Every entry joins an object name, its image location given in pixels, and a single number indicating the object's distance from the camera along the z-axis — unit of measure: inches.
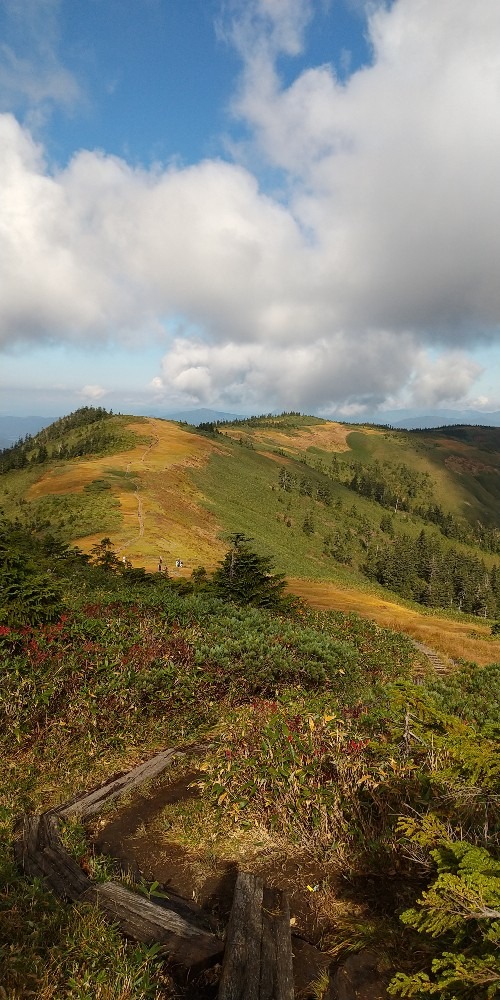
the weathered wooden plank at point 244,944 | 165.8
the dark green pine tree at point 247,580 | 861.8
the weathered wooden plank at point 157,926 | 185.5
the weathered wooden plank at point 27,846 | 229.5
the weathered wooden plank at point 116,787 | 282.2
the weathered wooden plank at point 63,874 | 217.3
